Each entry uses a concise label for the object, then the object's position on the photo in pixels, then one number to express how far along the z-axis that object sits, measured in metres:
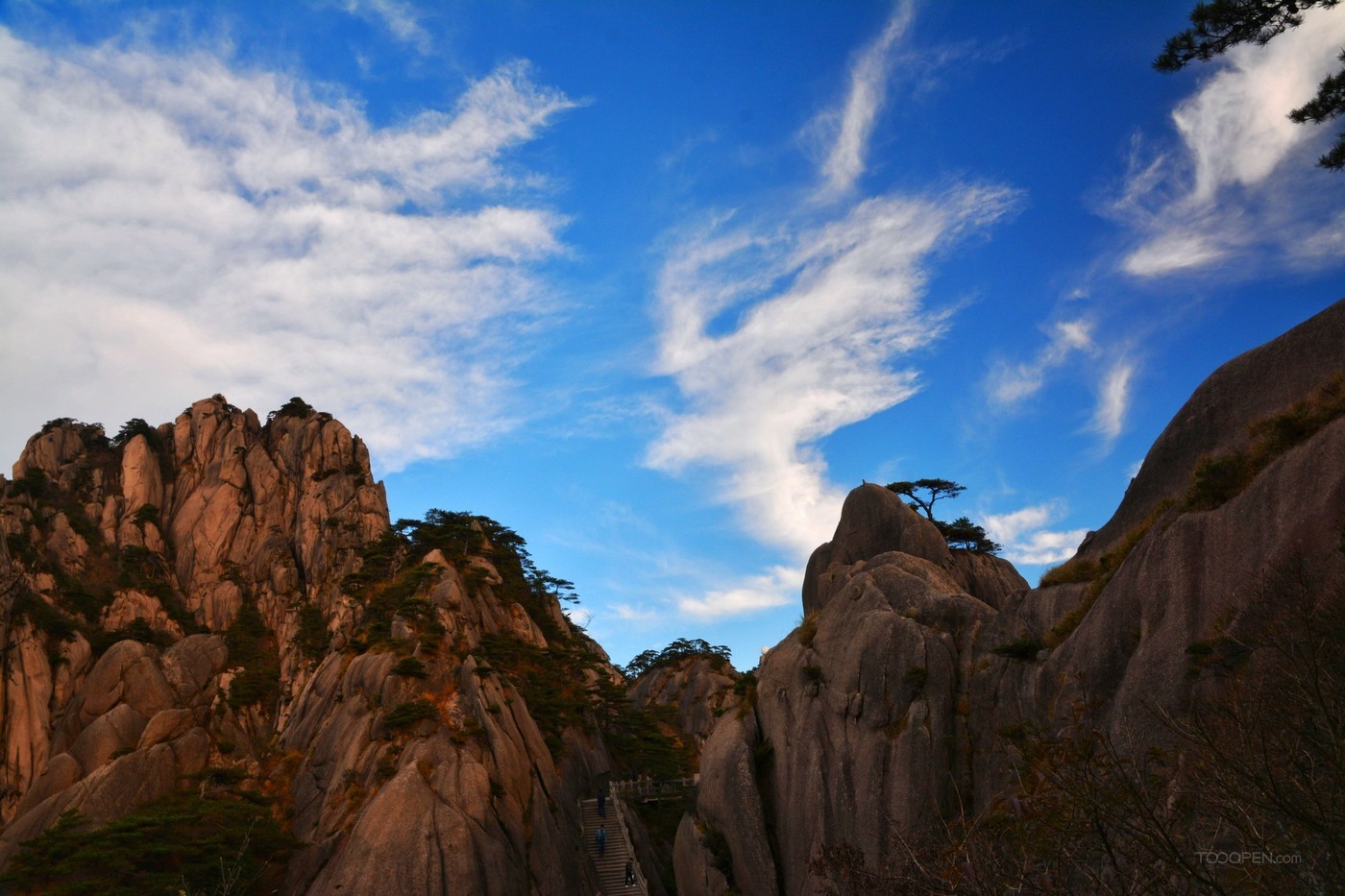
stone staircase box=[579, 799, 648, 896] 49.31
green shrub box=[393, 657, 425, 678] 49.75
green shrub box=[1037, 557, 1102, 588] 25.97
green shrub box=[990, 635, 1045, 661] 26.88
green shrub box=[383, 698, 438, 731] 46.47
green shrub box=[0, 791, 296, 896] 37.41
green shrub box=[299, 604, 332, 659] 76.25
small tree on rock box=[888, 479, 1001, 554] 48.59
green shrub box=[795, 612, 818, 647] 38.66
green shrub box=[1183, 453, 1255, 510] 19.55
